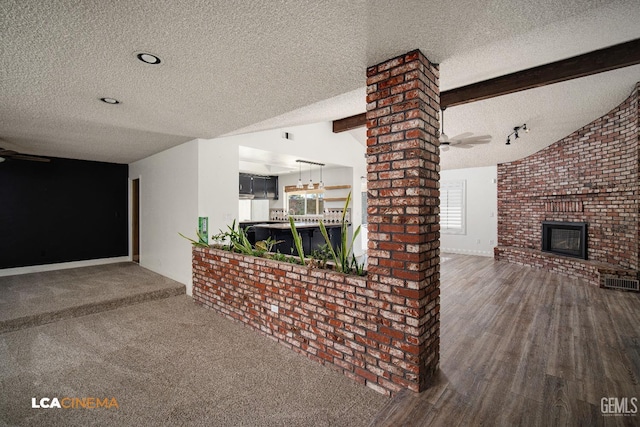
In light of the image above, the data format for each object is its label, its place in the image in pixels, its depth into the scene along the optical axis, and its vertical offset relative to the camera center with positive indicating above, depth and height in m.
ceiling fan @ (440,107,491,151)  4.07 +1.05
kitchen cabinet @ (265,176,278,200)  9.88 +0.85
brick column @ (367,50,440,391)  1.96 -0.01
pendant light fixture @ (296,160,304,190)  7.69 +1.18
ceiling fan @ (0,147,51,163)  4.20 +0.86
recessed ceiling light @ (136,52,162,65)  2.00 +1.11
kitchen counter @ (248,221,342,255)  6.40 -0.54
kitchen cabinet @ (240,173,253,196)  9.15 +0.88
